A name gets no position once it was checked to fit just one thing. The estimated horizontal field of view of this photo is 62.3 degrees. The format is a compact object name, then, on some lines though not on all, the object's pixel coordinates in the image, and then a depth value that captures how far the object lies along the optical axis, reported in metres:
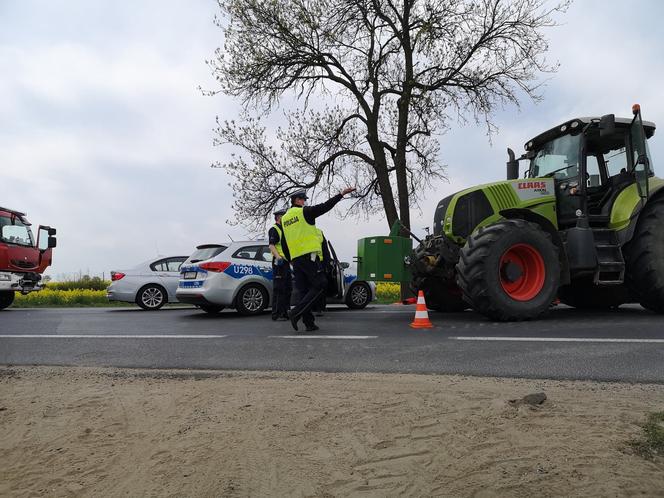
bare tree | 16.77
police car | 10.30
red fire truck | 14.83
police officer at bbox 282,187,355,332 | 7.34
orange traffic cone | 7.70
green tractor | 7.59
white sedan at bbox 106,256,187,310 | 13.57
